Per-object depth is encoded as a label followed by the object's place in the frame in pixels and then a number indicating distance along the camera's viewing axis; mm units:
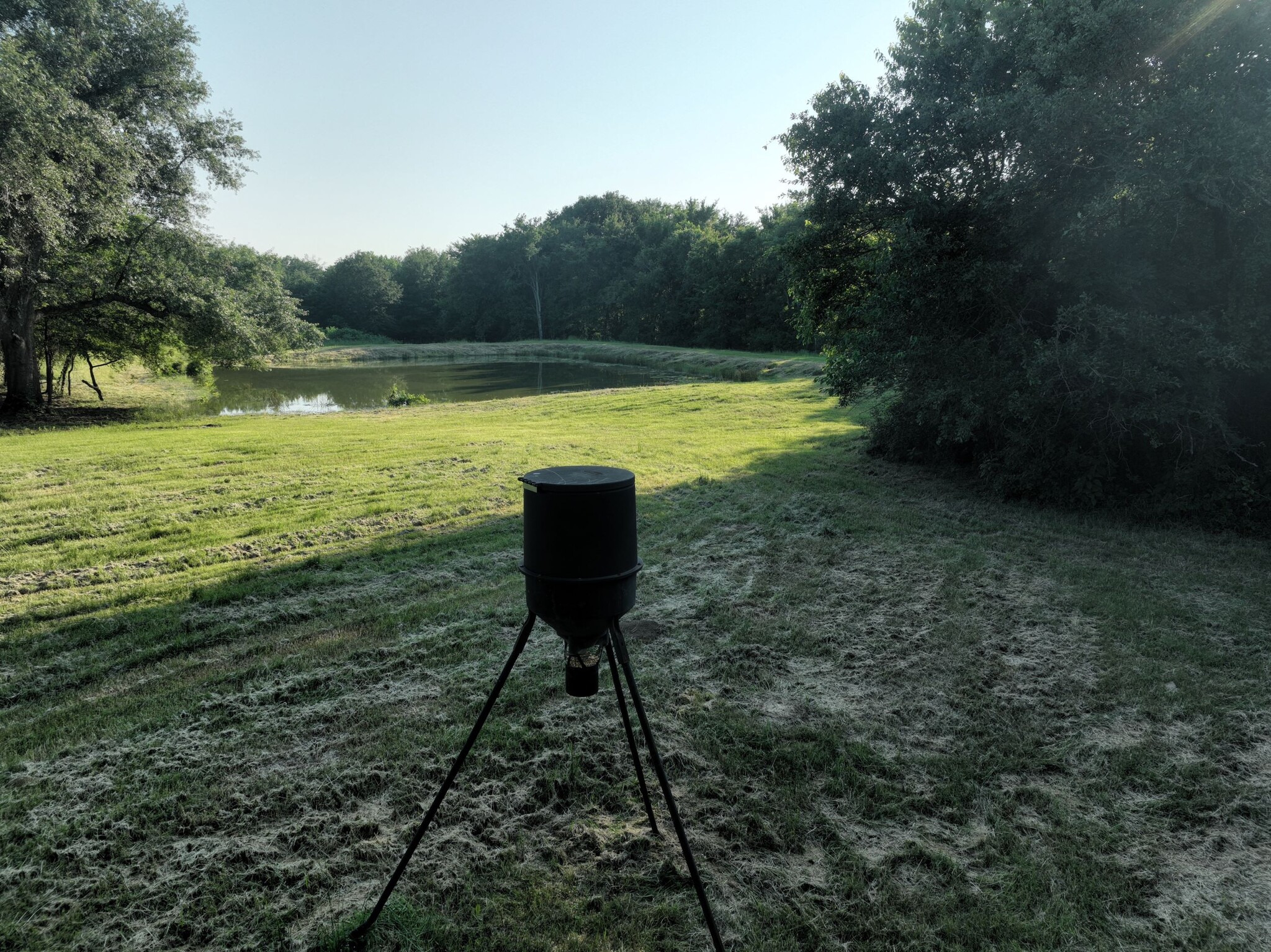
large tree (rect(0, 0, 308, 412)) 12055
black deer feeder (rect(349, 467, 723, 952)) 2172
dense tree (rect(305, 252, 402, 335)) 65375
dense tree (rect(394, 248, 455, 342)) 68438
